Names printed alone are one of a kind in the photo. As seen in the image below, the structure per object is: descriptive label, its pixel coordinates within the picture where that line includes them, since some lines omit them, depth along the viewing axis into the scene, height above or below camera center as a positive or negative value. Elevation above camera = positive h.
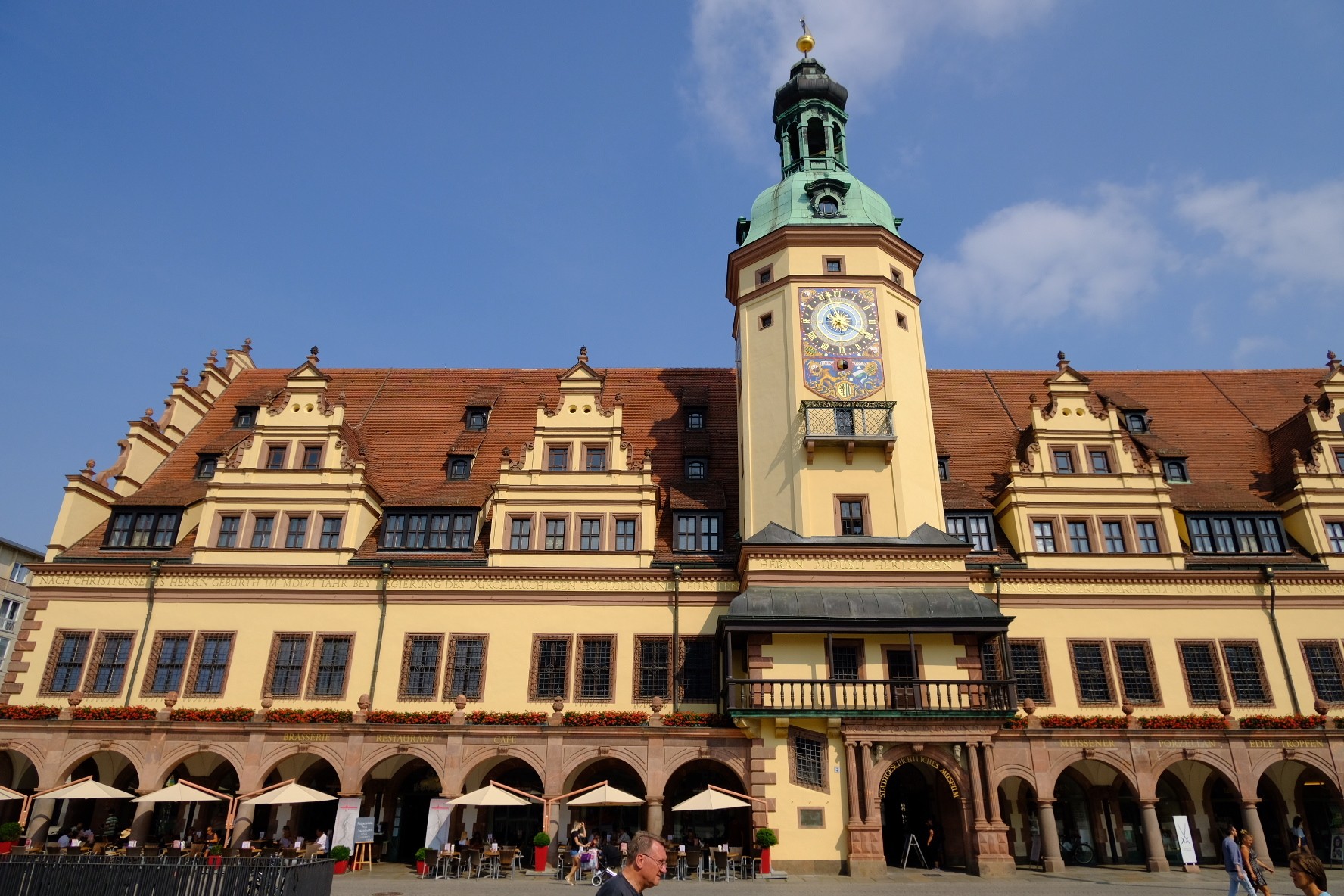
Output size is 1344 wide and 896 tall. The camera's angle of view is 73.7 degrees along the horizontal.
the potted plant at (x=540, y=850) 23.30 -0.57
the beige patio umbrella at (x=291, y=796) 23.78 +0.66
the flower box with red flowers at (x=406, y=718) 25.47 +2.78
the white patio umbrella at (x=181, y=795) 23.69 +0.63
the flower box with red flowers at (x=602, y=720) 25.44 +2.81
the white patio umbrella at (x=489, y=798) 23.27 +0.65
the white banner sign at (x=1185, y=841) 23.48 -0.16
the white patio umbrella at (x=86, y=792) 24.02 +0.70
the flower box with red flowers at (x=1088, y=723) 25.55 +2.90
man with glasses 6.00 -0.23
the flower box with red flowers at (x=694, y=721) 25.28 +2.79
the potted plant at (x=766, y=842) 22.86 -0.29
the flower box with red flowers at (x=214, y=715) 25.86 +2.84
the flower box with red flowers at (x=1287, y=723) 25.55 +2.97
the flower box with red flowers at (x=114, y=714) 25.86 +2.83
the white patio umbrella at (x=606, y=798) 23.42 +0.71
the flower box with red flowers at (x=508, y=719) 25.56 +2.81
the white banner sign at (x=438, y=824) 23.53 +0.02
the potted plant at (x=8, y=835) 24.05 -0.40
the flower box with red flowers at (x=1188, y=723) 25.53 +2.93
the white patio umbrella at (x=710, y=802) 22.78 +0.62
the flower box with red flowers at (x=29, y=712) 26.05 +2.88
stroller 17.94 -0.73
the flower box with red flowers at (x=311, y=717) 25.77 +2.84
